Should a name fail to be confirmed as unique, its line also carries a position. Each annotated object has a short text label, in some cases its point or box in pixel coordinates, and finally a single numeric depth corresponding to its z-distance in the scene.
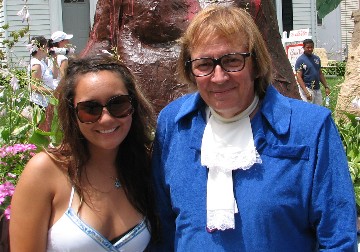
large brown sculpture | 4.70
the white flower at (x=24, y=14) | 4.36
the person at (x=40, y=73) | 4.14
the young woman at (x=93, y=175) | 2.18
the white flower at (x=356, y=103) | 5.70
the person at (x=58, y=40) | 7.26
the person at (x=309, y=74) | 9.62
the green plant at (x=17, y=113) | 3.78
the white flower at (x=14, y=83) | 3.94
